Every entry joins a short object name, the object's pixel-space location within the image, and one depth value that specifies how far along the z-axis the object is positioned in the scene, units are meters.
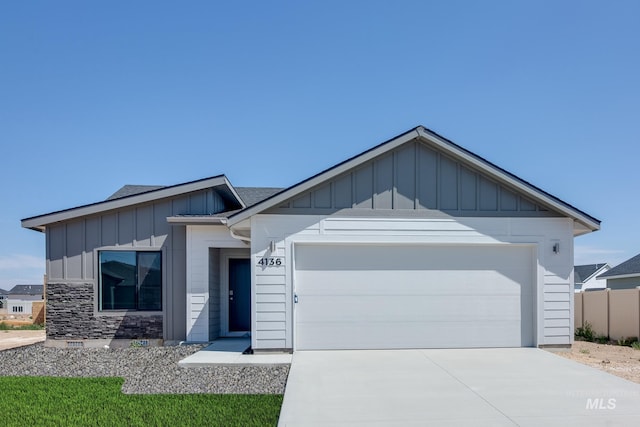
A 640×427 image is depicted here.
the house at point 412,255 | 8.25
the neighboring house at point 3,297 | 46.09
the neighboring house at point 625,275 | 21.08
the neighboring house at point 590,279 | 36.84
